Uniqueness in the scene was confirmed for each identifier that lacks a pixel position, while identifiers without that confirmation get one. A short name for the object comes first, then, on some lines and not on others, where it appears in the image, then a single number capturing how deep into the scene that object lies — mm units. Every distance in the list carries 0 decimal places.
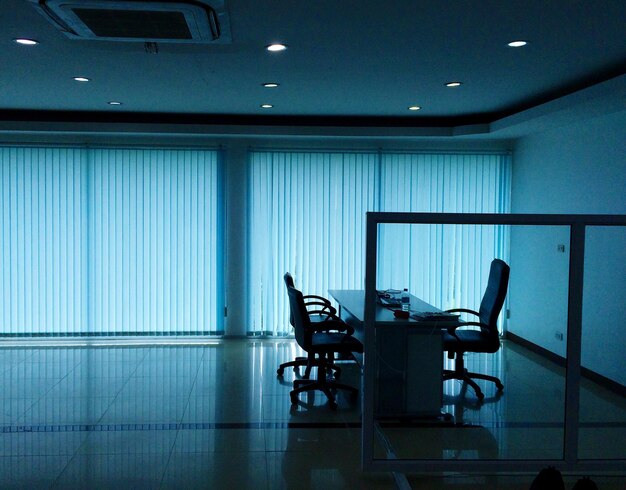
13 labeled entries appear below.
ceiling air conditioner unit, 3184
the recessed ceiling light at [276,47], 4211
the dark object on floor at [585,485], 1804
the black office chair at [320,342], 5379
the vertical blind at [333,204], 7957
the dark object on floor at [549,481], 1955
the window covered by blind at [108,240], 7699
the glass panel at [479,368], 4512
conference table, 4867
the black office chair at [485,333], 5492
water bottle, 5418
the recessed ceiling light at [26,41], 4109
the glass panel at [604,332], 5273
